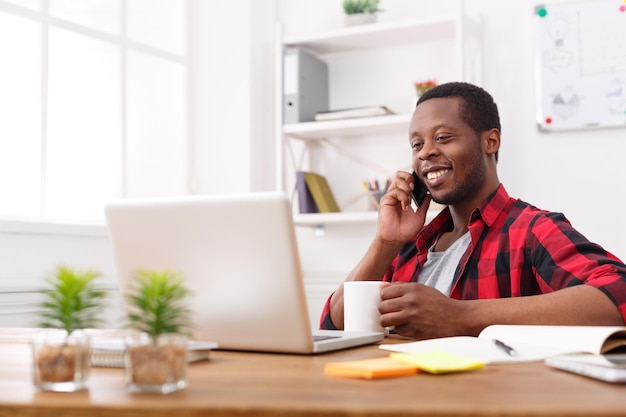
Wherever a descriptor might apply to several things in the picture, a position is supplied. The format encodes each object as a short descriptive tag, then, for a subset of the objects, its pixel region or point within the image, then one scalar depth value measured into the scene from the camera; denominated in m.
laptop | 1.00
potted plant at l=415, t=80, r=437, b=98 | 2.94
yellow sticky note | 0.83
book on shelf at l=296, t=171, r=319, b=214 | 3.14
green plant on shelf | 3.14
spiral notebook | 0.93
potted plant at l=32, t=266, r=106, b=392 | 0.71
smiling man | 1.29
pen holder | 3.00
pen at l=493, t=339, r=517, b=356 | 0.97
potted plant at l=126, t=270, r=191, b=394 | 0.67
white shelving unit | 2.97
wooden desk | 0.60
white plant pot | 3.13
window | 2.71
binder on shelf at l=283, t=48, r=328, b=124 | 3.15
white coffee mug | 1.33
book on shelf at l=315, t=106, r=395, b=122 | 2.98
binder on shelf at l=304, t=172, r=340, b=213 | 3.14
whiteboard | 2.79
